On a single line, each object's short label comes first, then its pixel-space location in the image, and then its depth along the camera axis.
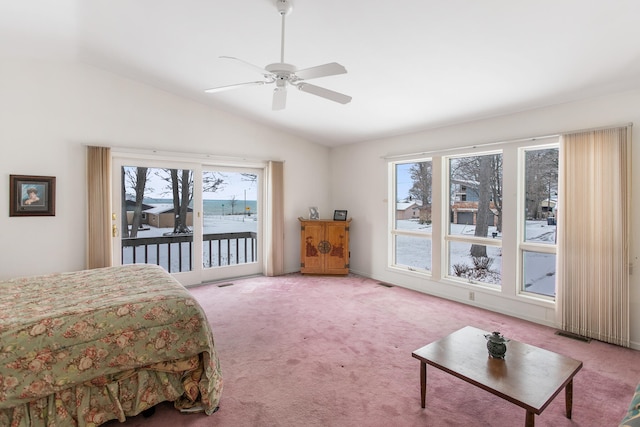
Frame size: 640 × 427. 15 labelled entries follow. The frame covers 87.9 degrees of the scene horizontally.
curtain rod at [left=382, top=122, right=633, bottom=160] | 3.07
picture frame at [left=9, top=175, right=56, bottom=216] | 3.57
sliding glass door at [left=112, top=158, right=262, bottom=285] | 4.40
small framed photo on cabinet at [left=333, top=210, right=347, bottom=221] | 5.73
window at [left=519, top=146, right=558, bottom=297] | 3.52
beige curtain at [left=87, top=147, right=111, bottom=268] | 3.94
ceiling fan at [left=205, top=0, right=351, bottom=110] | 2.16
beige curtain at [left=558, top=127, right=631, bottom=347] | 2.94
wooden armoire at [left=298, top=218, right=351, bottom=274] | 5.49
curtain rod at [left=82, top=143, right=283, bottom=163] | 4.15
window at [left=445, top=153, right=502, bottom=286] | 4.01
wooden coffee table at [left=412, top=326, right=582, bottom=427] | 1.64
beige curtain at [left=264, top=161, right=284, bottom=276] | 5.42
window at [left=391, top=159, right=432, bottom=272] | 4.77
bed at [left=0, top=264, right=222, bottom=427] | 1.65
